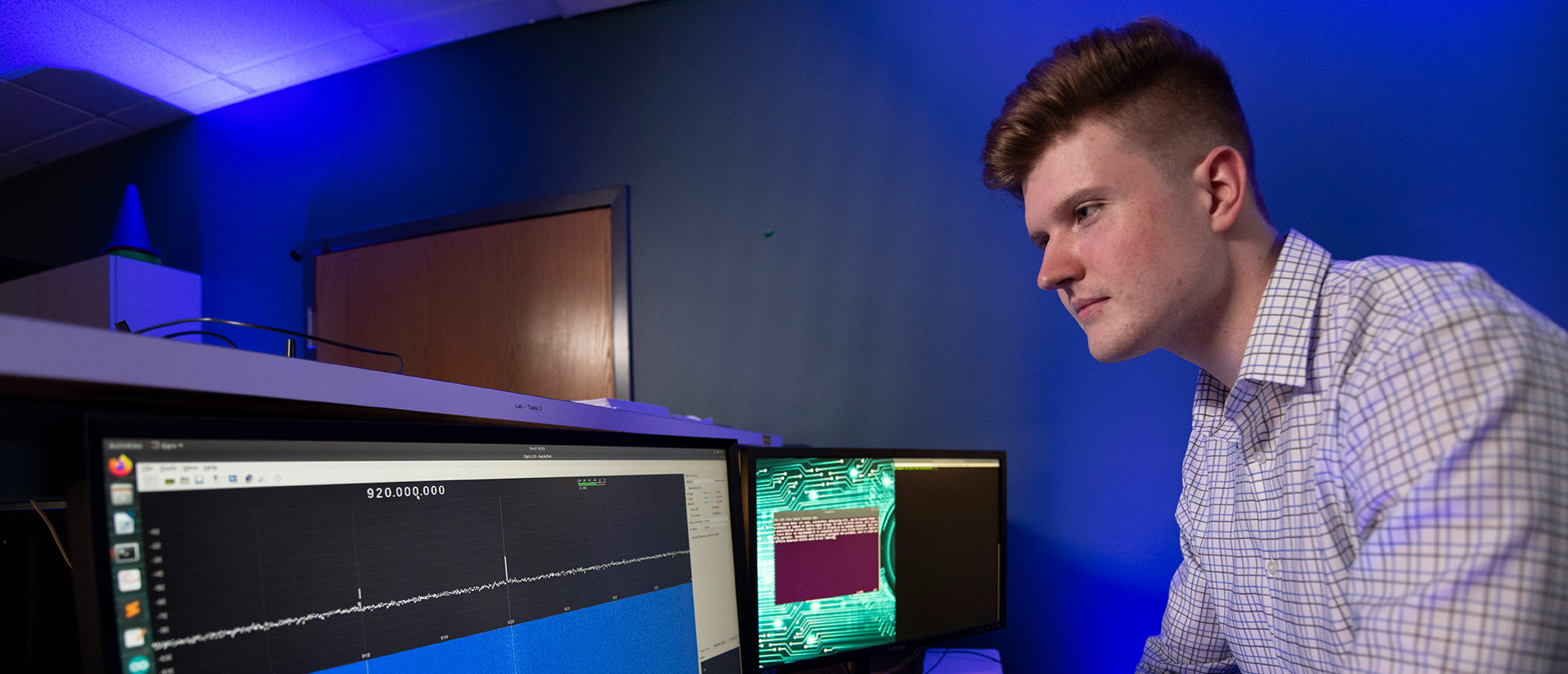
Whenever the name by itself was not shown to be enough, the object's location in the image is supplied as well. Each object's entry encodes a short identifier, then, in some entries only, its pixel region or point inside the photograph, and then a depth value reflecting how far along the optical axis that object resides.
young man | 0.61
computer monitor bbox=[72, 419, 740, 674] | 0.41
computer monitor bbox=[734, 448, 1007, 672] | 1.10
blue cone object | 2.53
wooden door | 2.14
